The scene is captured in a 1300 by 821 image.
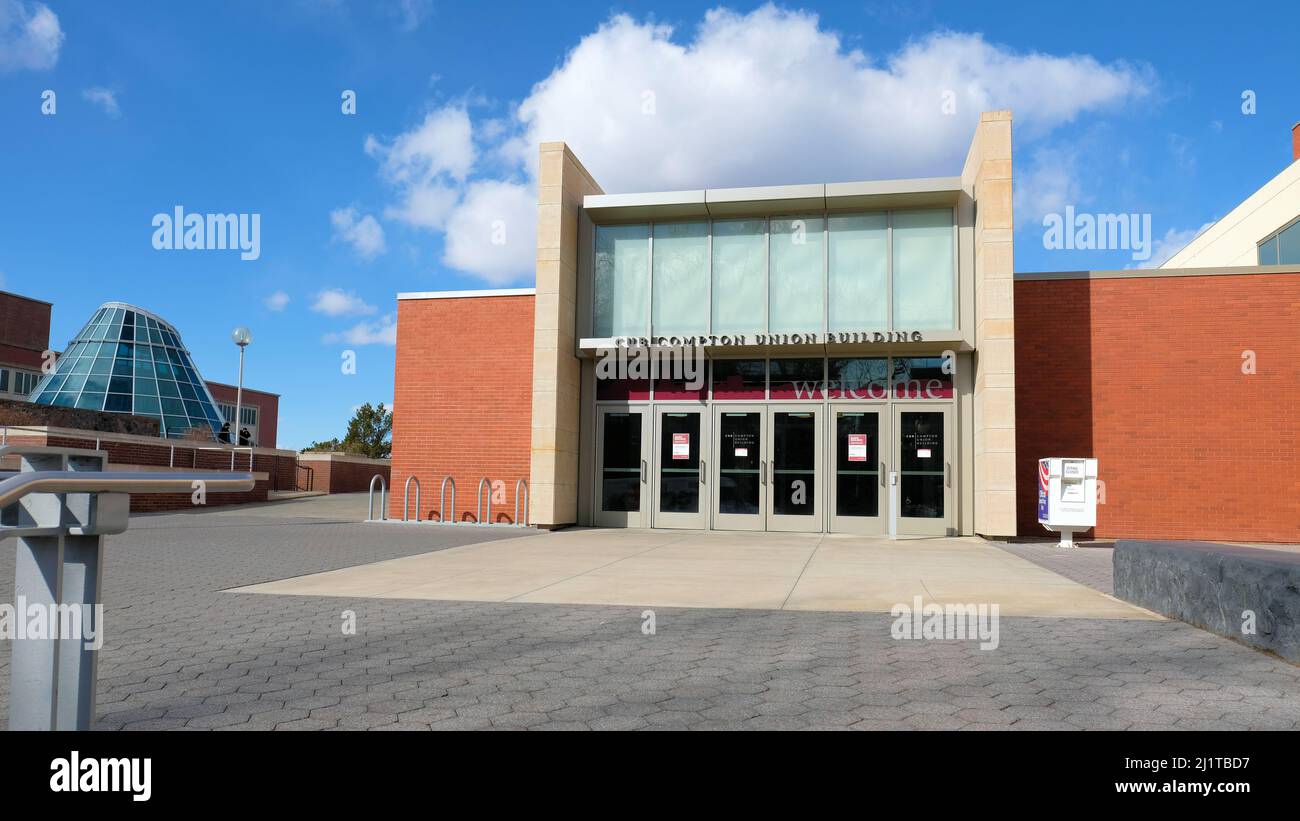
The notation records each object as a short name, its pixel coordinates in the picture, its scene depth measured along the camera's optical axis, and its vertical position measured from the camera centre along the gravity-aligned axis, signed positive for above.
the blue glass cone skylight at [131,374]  46.06 +3.97
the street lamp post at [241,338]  31.86 +4.02
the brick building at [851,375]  14.05 +1.43
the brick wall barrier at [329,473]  31.55 -0.82
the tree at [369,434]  53.94 +1.04
